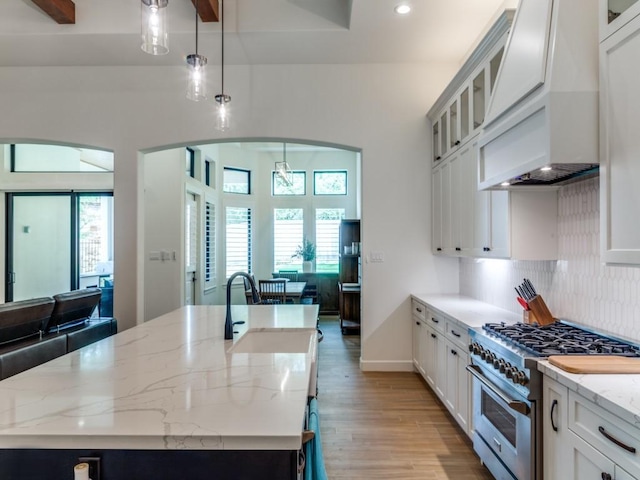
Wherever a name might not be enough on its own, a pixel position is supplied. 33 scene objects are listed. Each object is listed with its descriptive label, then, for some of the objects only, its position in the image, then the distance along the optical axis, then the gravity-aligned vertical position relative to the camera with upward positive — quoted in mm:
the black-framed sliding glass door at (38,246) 6262 -56
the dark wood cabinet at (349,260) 6427 -354
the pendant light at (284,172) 6470 +1260
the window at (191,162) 6351 +1414
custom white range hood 1688 +729
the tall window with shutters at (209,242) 6980 +3
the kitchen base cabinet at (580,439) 1260 -773
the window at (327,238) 8320 +87
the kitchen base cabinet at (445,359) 2688 -1020
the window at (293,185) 8453 +1306
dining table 5926 -798
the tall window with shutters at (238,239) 7910 +67
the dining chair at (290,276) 7998 -740
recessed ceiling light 3179 +2043
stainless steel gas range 1749 -752
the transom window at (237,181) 8016 +1362
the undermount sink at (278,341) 2244 -609
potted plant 8219 -274
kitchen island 994 -514
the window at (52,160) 6301 +1424
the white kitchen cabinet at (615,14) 1474 +959
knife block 2371 -453
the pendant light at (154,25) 1944 +1174
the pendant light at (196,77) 2449 +1120
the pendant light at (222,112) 2824 +1014
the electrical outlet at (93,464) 1015 -612
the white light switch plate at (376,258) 4277 -190
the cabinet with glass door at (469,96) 2674 +1303
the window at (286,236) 8406 +135
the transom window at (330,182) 8438 +1373
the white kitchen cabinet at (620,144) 1467 +407
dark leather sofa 2607 -721
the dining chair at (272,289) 5906 -768
